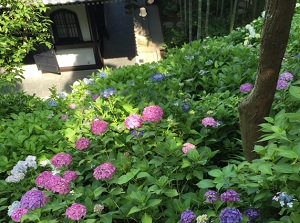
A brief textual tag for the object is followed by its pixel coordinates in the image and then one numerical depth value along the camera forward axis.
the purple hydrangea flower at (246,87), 2.76
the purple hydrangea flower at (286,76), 2.38
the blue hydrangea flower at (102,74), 3.96
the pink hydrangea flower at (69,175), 1.91
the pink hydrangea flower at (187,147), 2.10
